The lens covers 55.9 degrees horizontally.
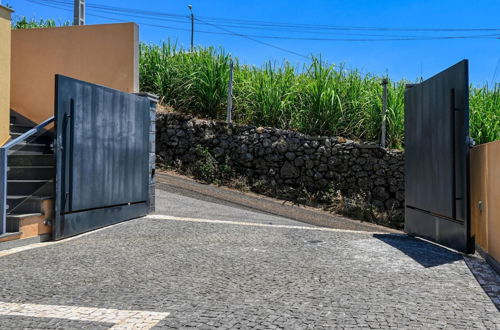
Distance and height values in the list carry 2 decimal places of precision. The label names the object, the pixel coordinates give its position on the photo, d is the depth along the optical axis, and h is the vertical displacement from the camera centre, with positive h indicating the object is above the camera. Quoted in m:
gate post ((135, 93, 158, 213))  9.29 +0.44
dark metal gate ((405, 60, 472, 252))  6.35 +0.26
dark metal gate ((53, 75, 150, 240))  6.88 +0.29
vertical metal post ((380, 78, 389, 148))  13.29 +1.81
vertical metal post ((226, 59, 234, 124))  14.08 +2.36
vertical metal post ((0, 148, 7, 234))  6.00 -0.16
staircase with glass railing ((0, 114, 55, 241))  6.40 -0.18
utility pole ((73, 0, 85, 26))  11.09 +3.81
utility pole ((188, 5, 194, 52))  44.29 +13.84
